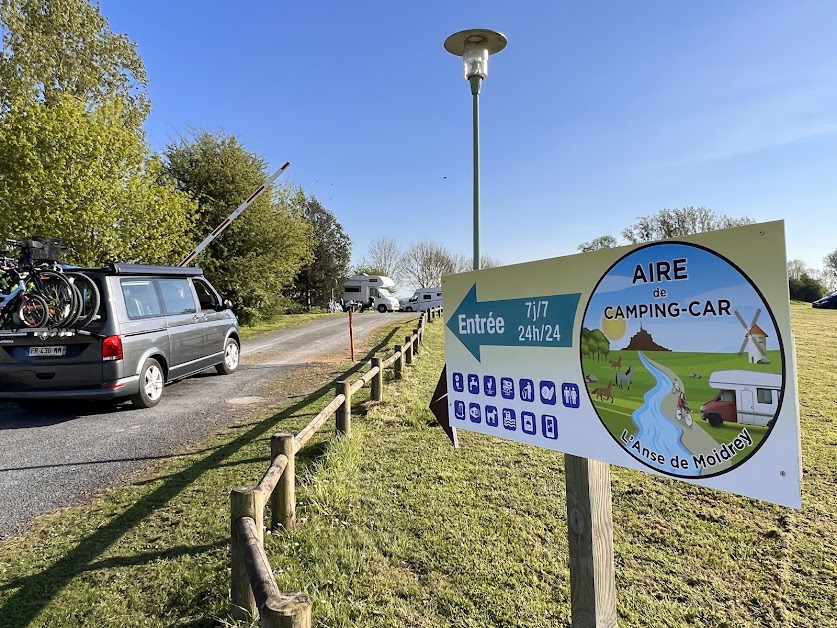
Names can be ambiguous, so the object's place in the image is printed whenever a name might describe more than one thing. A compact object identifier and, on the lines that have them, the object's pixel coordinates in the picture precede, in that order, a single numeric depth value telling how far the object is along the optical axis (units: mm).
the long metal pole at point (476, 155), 5406
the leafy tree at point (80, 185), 11914
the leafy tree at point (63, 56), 17578
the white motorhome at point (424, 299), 42344
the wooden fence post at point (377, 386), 6633
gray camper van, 6023
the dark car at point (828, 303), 37469
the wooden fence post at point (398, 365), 8377
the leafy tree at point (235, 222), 20016
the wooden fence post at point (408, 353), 9290
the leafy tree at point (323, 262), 40438
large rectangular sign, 1375
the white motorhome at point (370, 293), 40219
